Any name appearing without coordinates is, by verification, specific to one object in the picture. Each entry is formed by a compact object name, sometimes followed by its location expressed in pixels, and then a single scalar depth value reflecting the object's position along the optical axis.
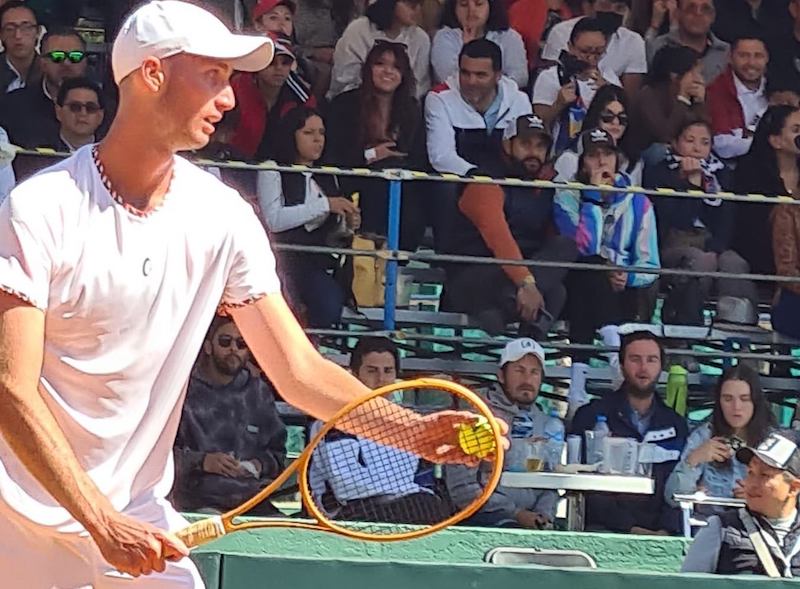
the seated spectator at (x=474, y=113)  7.91
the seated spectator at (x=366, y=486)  5.57
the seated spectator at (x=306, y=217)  7.52
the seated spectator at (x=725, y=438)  7.07
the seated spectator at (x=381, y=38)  8.21
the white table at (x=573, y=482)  6.88
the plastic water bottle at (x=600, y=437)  7.20
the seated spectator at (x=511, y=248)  7.71
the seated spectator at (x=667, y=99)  8.32
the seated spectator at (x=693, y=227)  8.16
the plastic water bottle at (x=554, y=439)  7.09
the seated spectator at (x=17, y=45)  7.91
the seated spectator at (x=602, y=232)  7.91
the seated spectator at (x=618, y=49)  8.62
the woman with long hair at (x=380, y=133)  7.88
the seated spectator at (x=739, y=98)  8.57
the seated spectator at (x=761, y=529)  5.98
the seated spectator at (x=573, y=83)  8.26
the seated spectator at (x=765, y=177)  8.27
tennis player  3.04
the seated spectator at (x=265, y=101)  7.80
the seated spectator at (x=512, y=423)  6.65
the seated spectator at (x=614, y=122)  8.14
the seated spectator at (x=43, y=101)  7.55
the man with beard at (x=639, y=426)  7.09
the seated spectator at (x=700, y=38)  8.87
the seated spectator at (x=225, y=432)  6.84
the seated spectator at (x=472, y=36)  8.34
